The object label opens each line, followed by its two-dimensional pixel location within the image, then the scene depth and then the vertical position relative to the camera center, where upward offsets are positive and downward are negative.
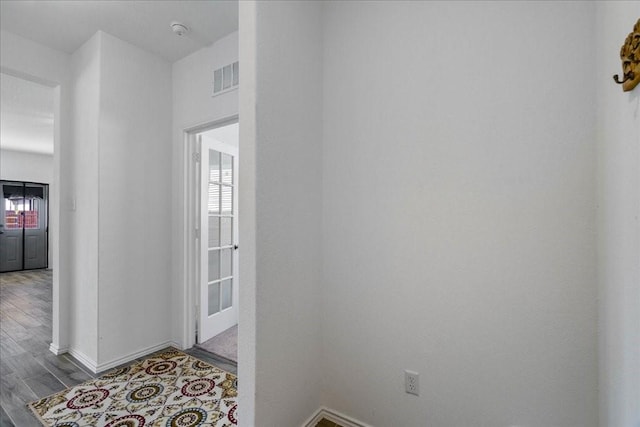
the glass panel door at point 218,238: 2.76 -0.25
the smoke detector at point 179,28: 2.20 +1.45
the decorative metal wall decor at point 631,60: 0.78 +0.43
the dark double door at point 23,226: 6.18 -0.24
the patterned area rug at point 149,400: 1.72 -1.22
